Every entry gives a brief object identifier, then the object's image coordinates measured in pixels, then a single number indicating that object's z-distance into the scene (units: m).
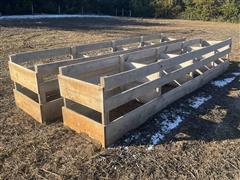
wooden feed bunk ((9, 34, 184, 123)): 3.30
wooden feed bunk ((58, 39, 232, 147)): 2.87
